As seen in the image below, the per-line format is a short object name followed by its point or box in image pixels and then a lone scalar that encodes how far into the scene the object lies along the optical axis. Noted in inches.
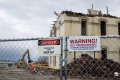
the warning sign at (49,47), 243.6
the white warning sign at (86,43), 239.6
